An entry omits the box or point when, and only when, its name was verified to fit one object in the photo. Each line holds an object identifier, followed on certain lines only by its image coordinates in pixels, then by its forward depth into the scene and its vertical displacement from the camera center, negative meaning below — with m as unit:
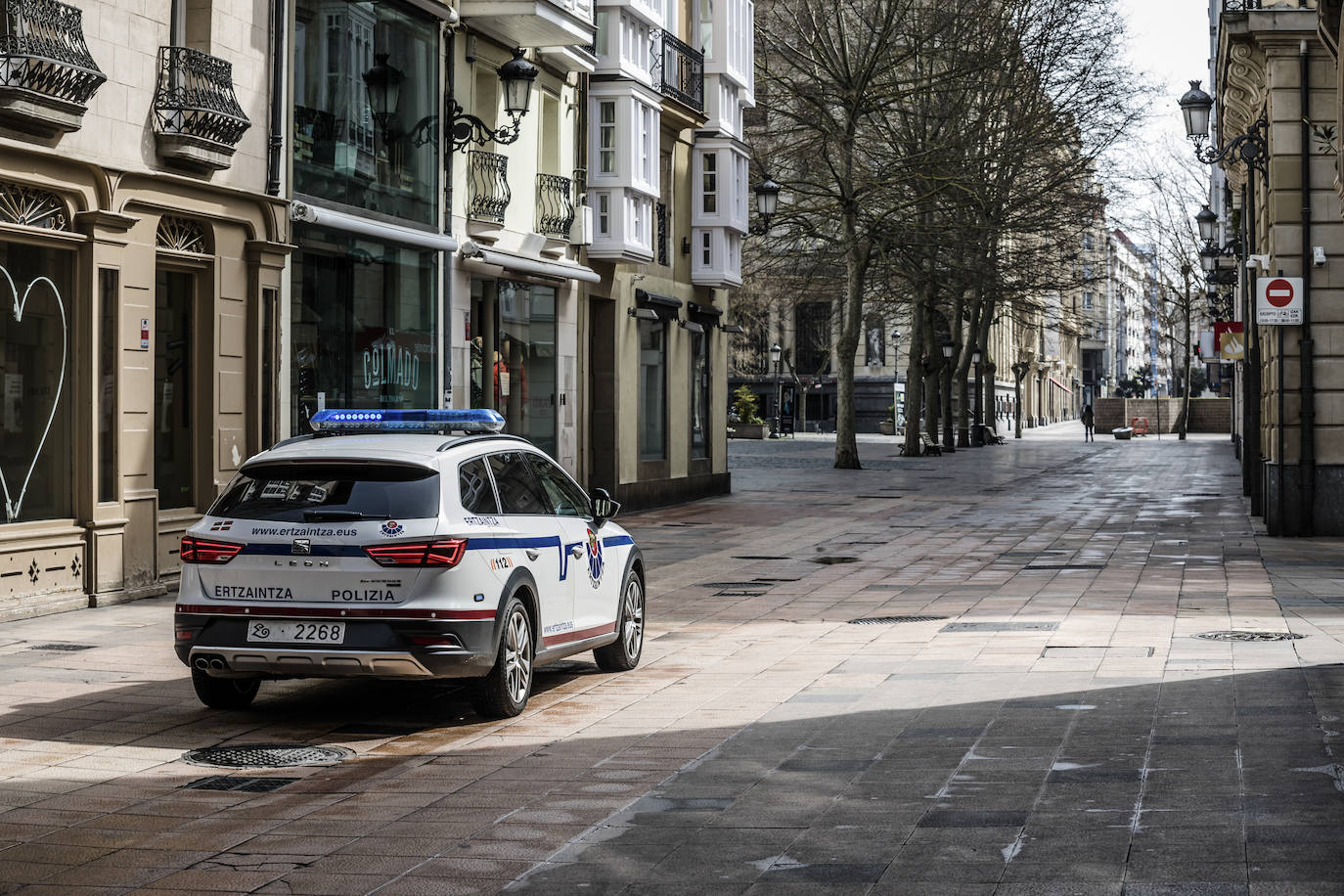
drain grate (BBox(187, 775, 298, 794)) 7.45 -1.60
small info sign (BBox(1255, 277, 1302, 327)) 21.33 +1.51
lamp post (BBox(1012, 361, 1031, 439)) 74.37 +1.82
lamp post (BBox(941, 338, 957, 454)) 55.42 +0.68
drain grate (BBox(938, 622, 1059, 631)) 12.91 -1.56
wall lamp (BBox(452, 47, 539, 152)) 21.48 +3.98
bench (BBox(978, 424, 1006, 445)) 65.76 -0.53
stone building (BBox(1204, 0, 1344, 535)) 21.50 +2.20
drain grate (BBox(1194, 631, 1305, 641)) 11.95 -1.50
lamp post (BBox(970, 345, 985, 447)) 64.56 -0.44
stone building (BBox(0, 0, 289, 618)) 13.84 +1.23
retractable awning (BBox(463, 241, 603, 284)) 22.47 +2.18
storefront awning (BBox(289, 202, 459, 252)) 17.66 +2.16
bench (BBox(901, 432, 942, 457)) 53.97 -0.83
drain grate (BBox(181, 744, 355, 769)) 8.06 -1.61
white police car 8.63 -0.78
